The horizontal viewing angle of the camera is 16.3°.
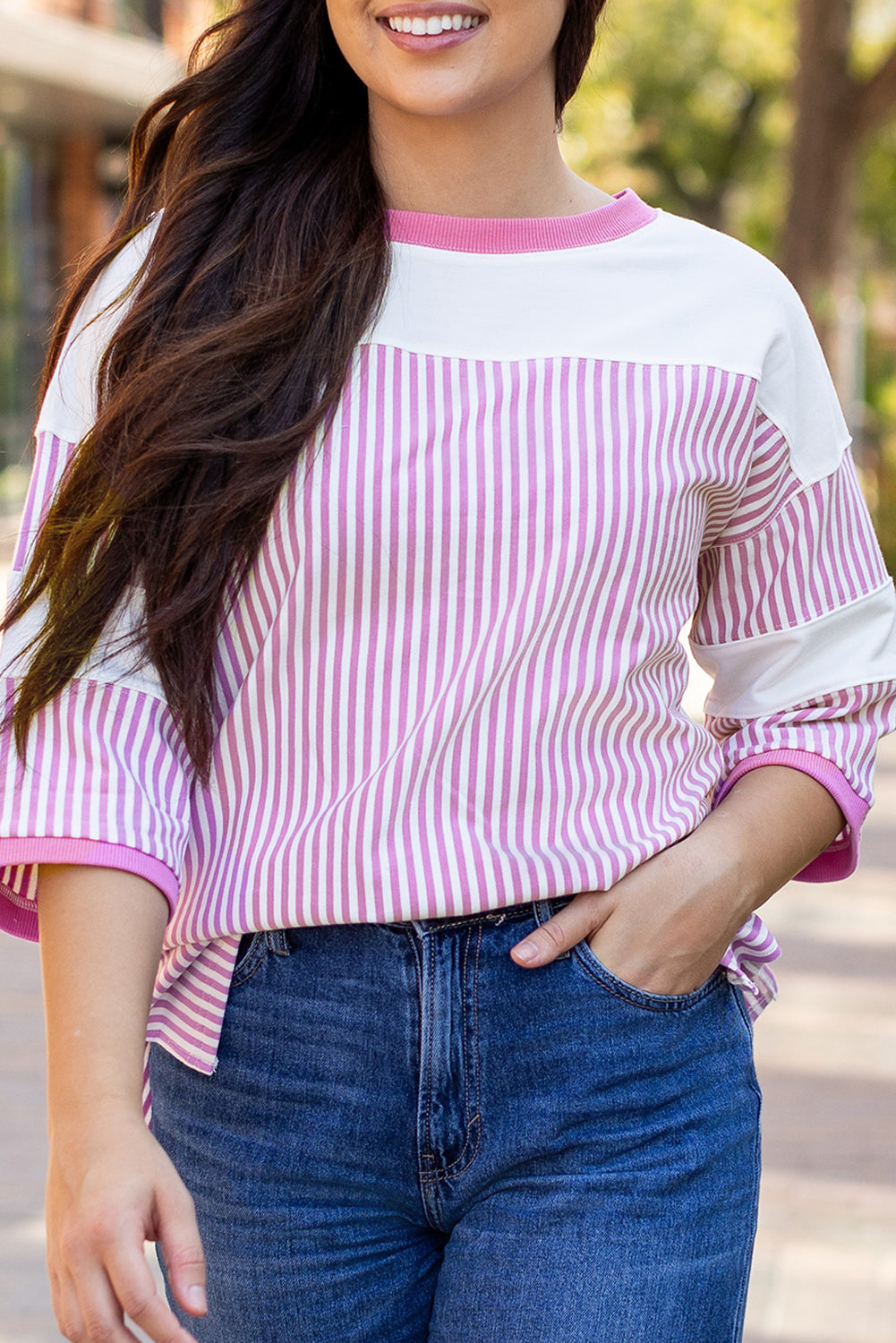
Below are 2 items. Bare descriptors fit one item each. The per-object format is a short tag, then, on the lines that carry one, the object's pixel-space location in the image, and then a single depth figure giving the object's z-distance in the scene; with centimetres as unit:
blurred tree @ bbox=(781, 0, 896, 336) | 1195
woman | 177
